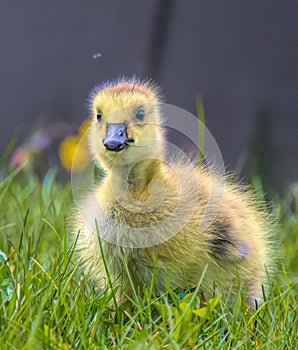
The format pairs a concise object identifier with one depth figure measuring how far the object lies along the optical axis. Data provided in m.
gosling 2.30
